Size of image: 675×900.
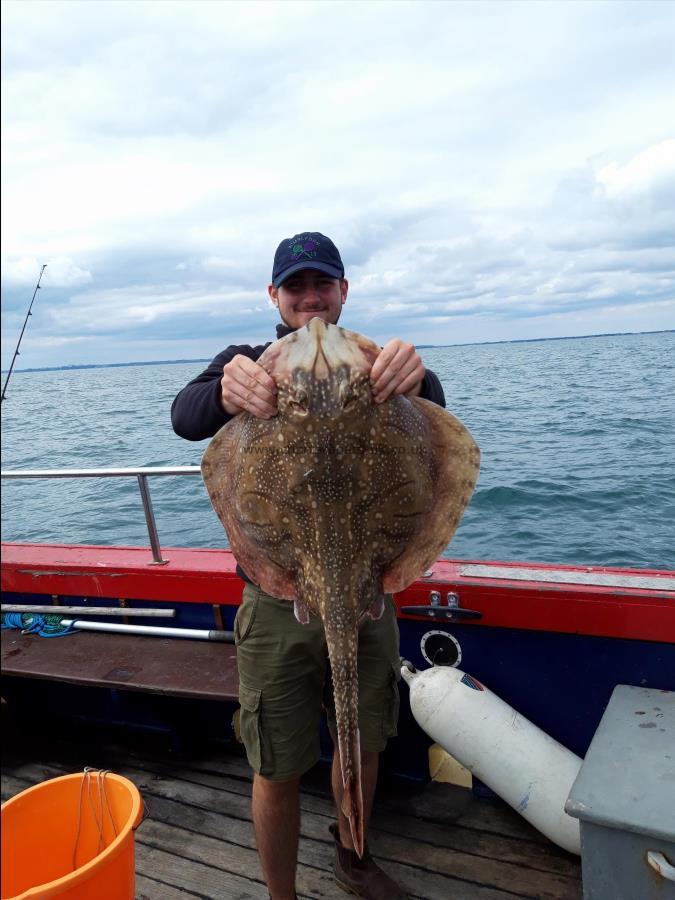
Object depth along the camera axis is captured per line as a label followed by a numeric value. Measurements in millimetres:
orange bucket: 2605
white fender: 3322
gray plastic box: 2414
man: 2730
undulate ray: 2025
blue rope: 4633
